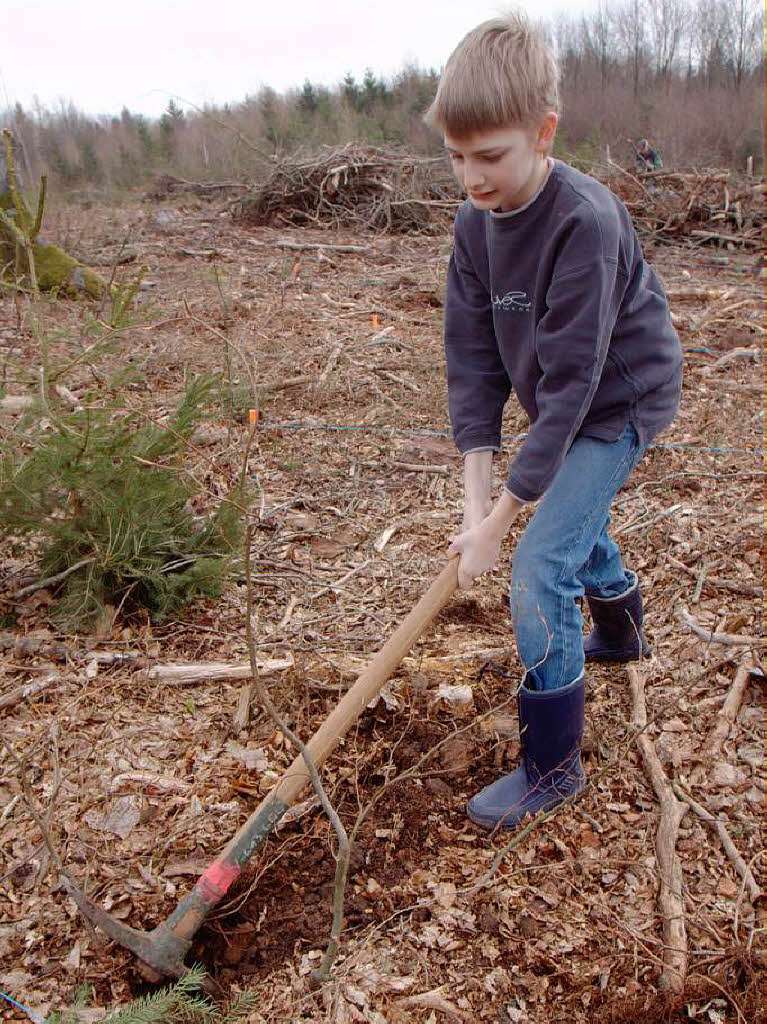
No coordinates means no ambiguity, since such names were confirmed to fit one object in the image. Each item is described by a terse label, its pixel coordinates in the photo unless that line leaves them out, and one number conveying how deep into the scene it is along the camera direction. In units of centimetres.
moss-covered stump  706
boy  174
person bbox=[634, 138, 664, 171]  1360
